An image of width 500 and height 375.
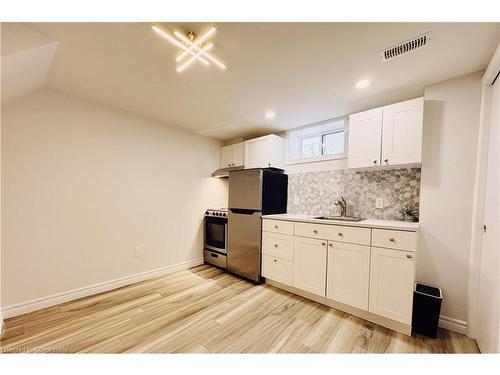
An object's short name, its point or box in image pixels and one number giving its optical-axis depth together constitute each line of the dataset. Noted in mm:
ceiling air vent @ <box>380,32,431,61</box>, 1263
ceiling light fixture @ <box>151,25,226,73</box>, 1207
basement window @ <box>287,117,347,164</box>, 2681
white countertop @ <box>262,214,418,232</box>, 1655
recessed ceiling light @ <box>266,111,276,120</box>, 2502
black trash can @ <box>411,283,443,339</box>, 1577
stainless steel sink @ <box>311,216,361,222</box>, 2266
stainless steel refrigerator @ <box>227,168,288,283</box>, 2639
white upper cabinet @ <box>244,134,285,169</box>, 2992
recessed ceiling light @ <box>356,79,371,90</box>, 1761
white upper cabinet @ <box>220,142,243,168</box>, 3379
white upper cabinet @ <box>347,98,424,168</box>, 1805
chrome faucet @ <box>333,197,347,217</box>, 2488
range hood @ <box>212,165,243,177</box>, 3237
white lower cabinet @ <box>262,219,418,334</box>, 1633
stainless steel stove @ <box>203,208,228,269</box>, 3068
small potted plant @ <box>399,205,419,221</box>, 2006
